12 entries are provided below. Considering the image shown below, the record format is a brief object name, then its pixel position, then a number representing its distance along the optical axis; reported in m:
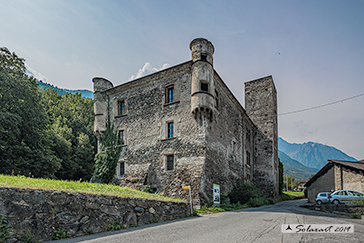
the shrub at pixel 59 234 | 6.02
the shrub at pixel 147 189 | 17.52
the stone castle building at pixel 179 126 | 17.11
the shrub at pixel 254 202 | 19.41
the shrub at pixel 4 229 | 4.97
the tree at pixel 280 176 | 38.03
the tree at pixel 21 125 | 18.11
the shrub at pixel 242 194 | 19.88
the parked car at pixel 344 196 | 19.05
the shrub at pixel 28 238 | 5.38
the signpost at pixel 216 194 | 16.11
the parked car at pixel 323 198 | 21.57
